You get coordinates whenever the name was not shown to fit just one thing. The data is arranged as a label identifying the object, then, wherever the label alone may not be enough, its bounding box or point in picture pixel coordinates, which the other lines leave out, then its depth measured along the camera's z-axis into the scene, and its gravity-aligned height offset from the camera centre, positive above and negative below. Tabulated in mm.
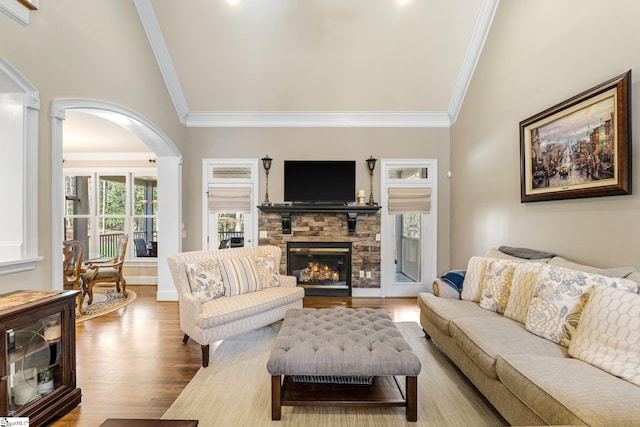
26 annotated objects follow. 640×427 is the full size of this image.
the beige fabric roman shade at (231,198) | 4996 +310
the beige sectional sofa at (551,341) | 1383 -859
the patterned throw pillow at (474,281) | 2932 -690
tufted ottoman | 1864 -985
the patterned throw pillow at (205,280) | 3035 -702
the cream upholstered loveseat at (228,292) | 2733 -882
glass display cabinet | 1729 -929
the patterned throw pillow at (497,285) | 2608 -668
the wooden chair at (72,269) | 4012 -749
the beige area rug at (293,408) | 1948 -1402
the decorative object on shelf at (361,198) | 4766 +288
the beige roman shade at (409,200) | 4965 +261
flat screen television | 4859 +586
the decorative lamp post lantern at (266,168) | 4883 +818
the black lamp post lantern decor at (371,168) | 4836 +804
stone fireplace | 4941 -325
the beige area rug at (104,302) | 4000 -1365
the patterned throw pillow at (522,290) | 2328 -635
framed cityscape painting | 2113 +594
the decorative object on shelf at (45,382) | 1939 -1143
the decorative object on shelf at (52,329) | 1983 -798
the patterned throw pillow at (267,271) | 3641 -720
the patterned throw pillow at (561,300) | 1918 -612
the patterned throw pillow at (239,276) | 3281 -713
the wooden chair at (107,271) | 4391 -887
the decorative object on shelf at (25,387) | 1783 -1095
